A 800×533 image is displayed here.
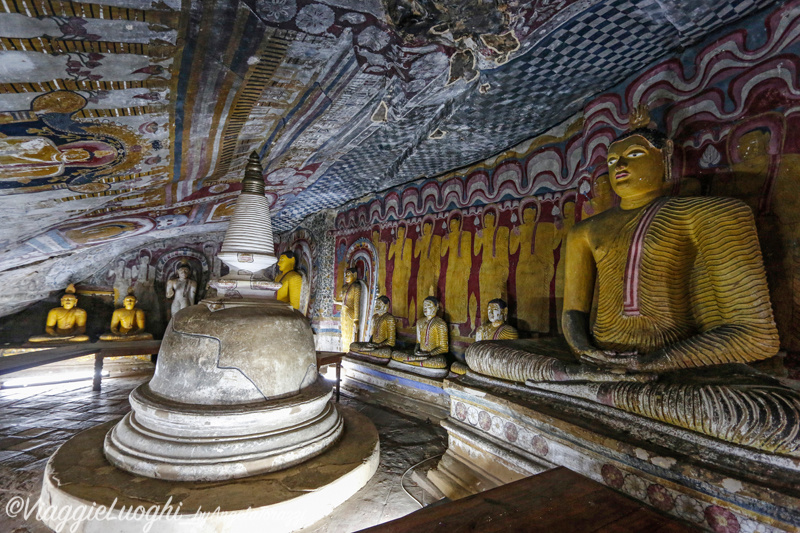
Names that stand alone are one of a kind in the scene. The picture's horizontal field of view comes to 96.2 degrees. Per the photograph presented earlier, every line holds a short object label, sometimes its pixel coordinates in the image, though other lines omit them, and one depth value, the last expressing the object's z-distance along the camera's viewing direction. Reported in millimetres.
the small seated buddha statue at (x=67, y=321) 7485
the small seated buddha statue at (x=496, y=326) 4133
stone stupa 2270
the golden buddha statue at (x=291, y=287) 8266
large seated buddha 1636
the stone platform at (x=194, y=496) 2084
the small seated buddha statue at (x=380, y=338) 5495
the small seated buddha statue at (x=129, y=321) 7952
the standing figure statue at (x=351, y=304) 6926
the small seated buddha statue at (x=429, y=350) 4758
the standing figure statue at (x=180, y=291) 9648
